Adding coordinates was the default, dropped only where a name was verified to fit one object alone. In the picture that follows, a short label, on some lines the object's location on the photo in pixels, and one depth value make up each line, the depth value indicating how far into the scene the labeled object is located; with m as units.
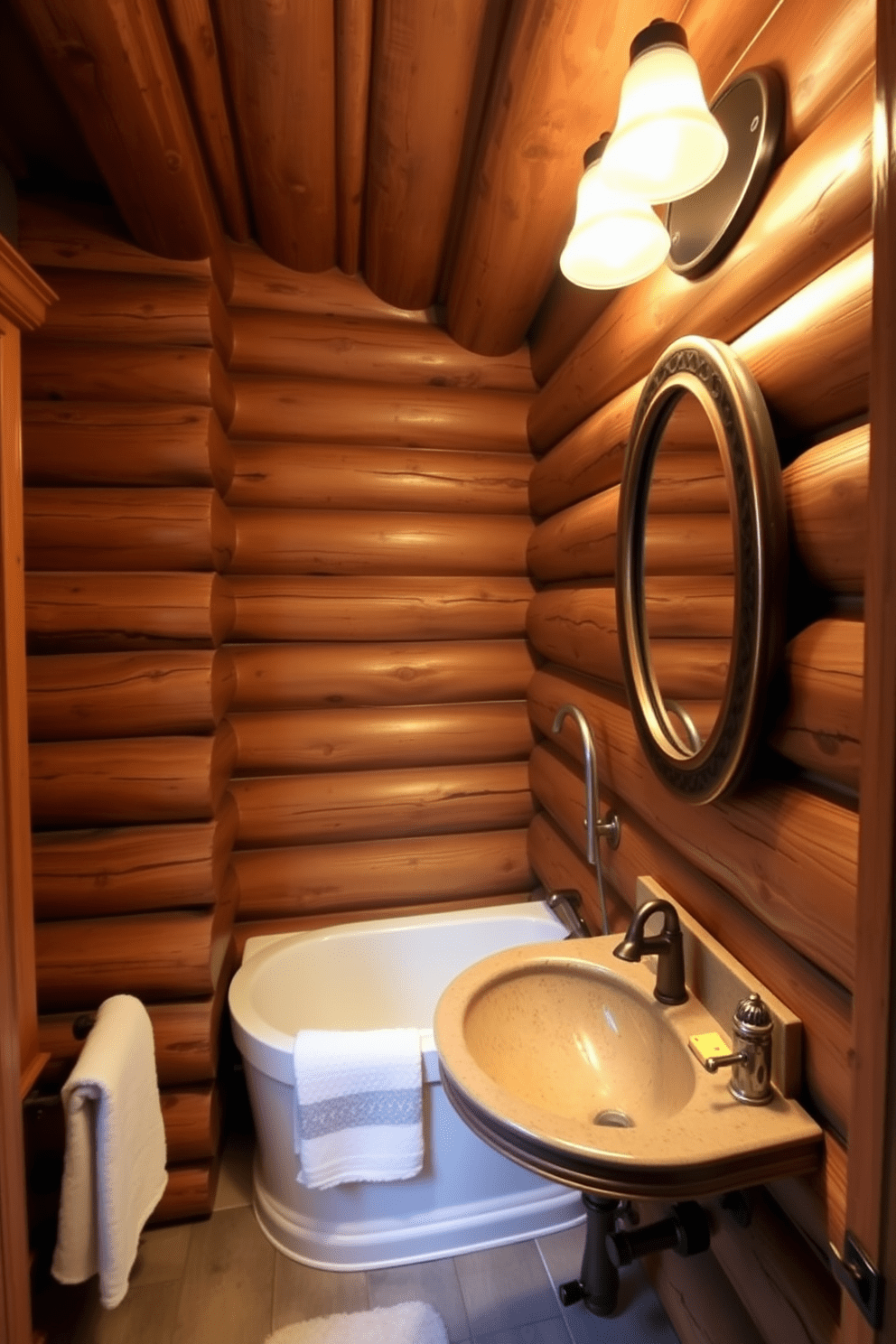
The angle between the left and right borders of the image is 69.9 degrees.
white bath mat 1.45
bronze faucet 1.13
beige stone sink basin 0.87
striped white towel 1.55
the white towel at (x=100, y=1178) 1.33
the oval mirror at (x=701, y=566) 0.96
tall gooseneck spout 1.59
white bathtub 1.64
